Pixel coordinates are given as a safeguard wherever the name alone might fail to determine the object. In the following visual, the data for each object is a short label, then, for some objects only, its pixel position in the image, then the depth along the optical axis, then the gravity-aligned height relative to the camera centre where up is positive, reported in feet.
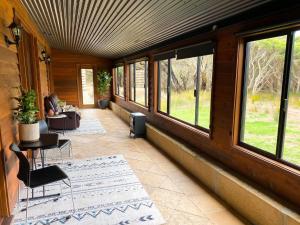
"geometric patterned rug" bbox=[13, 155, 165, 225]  7.62 -4.70
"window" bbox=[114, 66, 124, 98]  29.46 -0.12
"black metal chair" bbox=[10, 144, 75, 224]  7.17 -3.36
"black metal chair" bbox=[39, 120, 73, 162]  11.66 -2.66
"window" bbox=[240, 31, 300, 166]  7.00 -0.60
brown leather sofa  18.49 -3.37
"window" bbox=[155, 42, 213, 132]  11.65 -0.29
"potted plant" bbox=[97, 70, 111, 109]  32.48 -0.64
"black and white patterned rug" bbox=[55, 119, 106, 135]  19.40 -4.48
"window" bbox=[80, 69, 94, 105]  32.68 -0.95
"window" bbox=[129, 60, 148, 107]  20.93 -0.25
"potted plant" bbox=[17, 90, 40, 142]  8.67 -1.50
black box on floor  17.75 -3.56
